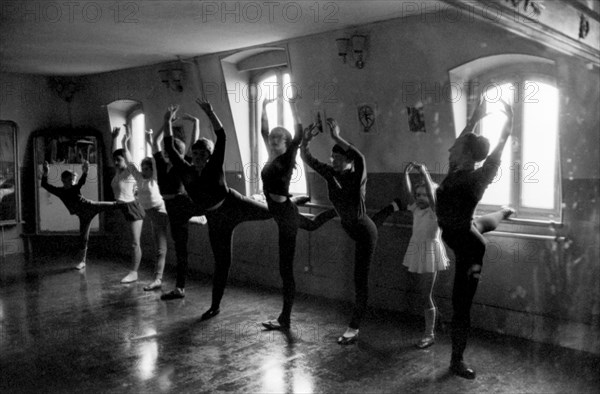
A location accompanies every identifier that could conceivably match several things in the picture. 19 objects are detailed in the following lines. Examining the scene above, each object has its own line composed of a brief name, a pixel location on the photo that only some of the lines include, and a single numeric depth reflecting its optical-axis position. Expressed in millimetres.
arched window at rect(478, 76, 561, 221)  5090
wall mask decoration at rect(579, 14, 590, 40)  2998
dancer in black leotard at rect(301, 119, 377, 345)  4801
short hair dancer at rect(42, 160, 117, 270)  7480
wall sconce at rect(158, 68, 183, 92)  8039
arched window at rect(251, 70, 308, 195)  7117
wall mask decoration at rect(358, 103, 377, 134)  5984
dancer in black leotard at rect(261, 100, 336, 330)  5027
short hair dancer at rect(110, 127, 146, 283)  7223
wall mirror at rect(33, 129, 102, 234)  9633
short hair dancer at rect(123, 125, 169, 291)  6969
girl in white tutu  4941
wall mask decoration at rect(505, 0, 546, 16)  2533
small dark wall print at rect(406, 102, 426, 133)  5598
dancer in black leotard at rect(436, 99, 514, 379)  4055
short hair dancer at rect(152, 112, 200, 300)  6148
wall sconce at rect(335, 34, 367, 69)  5695
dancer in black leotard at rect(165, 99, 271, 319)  5312
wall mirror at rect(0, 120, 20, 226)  9359
